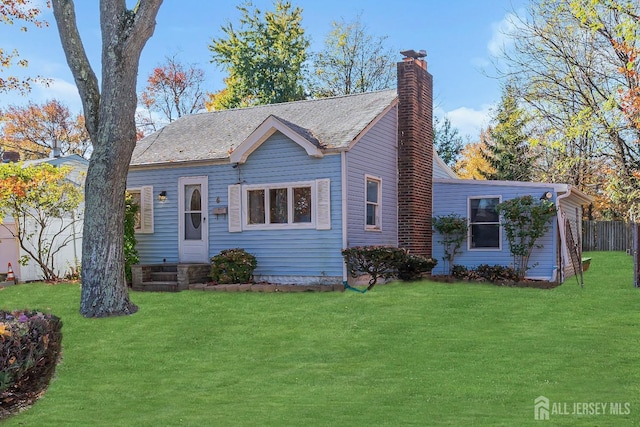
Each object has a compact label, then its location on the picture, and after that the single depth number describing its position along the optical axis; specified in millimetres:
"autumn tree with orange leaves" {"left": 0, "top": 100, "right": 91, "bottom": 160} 35781
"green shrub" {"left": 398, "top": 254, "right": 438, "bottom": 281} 15461
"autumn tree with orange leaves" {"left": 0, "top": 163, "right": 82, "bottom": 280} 16266
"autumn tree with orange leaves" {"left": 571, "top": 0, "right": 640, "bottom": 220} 16266
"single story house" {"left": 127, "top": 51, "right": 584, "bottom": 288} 14383
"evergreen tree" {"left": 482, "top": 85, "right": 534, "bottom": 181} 28781
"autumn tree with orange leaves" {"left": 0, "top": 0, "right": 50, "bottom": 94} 17883
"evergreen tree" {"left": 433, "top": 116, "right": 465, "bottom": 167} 39188
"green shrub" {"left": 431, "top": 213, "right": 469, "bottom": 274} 17047
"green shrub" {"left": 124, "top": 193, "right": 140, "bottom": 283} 16328
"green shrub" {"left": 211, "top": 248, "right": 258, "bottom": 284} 14711
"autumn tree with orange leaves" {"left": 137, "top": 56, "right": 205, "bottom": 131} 36656
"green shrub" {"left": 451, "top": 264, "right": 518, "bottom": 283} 16016
